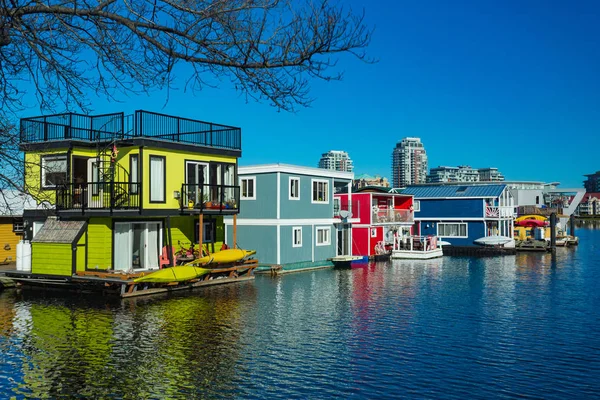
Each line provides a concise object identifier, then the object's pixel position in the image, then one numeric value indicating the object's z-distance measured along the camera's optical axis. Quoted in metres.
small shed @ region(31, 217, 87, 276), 29.00
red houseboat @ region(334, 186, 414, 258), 50.03
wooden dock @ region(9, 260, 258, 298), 27.62
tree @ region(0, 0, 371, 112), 6.47
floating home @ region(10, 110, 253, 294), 29.33
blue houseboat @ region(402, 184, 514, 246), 61.69
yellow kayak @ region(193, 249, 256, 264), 31.55
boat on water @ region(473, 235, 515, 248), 58.75
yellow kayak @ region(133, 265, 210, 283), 27.72
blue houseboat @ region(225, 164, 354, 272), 39.88
